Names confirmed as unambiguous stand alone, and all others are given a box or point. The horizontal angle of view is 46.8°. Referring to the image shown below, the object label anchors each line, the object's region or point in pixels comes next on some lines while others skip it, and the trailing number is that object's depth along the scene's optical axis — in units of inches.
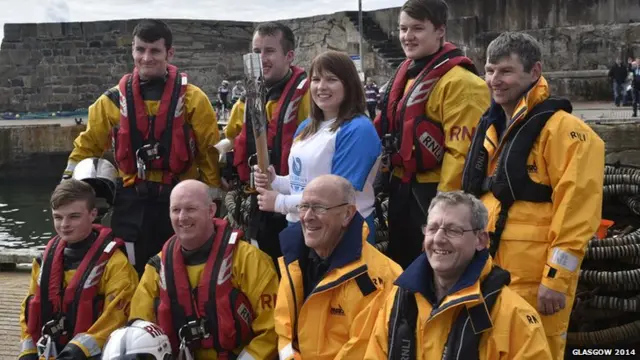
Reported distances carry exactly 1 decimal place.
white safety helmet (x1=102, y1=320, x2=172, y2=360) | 122.3
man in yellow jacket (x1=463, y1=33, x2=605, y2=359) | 114.5
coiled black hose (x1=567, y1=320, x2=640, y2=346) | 163.6
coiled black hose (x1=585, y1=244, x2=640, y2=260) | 160.6
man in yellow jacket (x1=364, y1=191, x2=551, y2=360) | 99.2
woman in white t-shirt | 129.4
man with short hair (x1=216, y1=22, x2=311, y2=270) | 159.9
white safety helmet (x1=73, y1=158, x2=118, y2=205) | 174.9
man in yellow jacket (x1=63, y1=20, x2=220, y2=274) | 171.0
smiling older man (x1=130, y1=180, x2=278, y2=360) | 135.0
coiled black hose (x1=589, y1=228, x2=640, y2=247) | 162.1
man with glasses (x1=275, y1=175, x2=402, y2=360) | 117.6
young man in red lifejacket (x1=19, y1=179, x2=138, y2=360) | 146.5
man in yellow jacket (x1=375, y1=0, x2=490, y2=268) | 139.7
